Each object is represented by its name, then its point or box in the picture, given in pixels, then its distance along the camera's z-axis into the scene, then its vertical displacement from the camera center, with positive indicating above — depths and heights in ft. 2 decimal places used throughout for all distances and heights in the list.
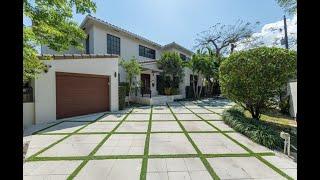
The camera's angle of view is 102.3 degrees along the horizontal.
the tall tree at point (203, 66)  43.20 +8.04
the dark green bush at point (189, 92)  48.61 -1.16
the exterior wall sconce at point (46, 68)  19.56 +3.26
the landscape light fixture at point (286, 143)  10.92 -4.70
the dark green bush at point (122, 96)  29.38 -1.56
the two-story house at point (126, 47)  34.07 +13.34
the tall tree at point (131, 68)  33.27 +5.51
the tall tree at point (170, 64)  40.68 +7.97
